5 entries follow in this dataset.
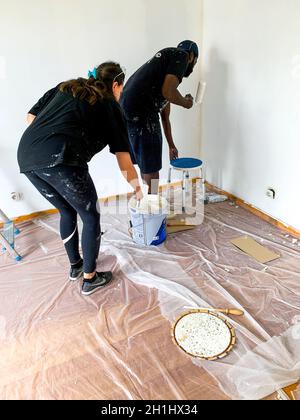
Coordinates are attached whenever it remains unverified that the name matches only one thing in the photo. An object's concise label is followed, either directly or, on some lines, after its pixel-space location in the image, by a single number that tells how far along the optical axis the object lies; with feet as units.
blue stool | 7.34
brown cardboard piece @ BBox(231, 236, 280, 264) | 6.26
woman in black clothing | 4.35
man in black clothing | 6.17
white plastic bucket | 6.24
